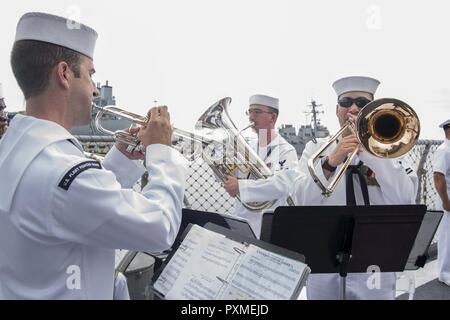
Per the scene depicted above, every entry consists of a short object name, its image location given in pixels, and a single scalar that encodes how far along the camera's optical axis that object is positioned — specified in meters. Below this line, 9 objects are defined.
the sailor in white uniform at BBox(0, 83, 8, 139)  2.91
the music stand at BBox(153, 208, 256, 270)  1.74
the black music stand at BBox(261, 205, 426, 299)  1.90
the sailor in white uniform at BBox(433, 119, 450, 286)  4.95
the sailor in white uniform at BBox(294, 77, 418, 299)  2.59
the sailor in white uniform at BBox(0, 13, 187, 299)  1.32
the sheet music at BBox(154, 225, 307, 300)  1.33
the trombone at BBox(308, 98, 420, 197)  2.52
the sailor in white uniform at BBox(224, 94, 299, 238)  3.51
